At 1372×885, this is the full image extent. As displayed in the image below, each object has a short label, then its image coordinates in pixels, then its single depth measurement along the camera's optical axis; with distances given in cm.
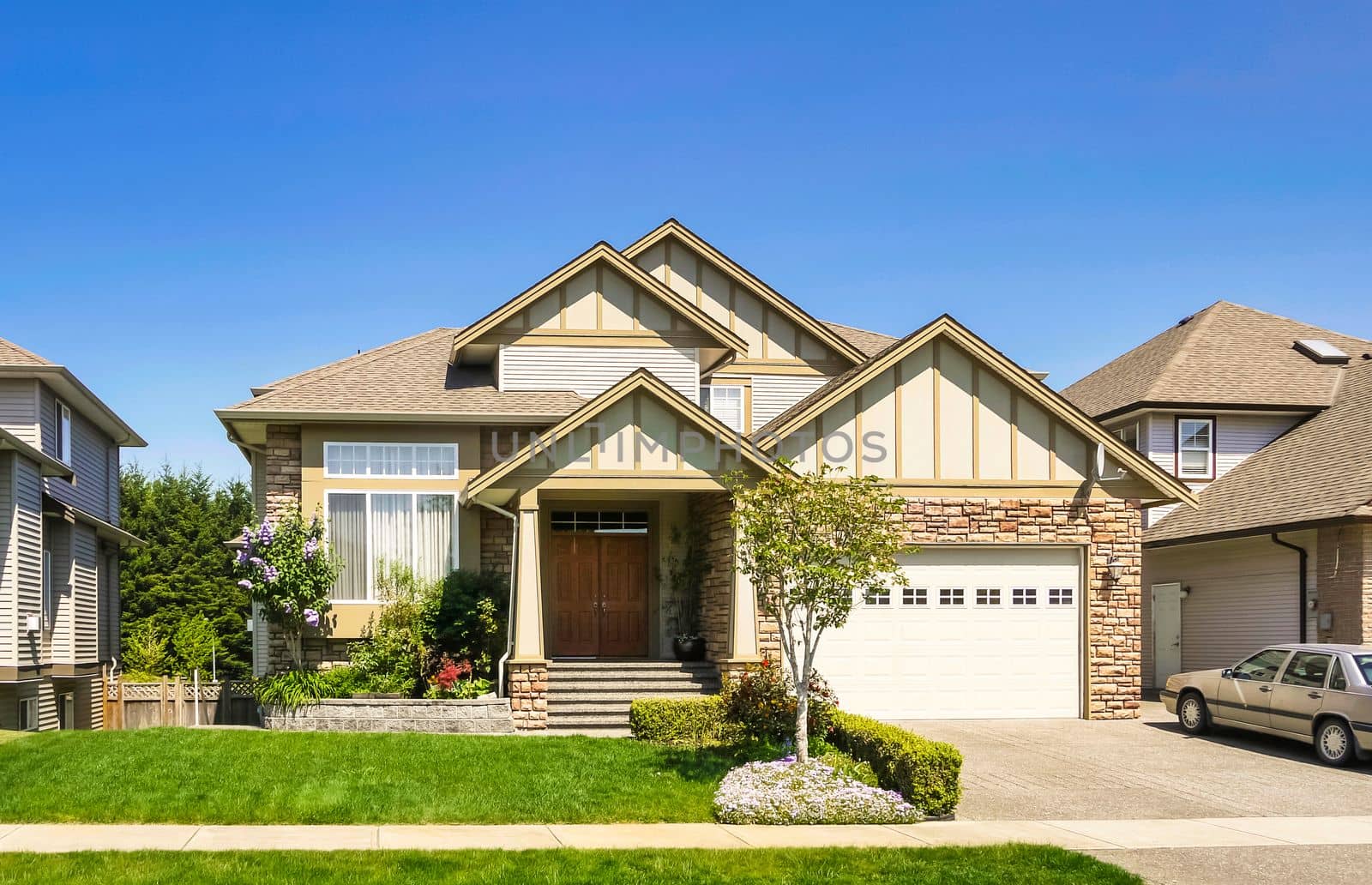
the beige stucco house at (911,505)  1888
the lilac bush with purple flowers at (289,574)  1817
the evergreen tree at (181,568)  3669
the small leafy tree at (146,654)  2991
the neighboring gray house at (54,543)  2095
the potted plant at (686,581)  2009
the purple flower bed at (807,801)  1180
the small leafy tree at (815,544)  1294
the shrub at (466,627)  1828
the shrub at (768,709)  1484
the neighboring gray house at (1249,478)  2034
